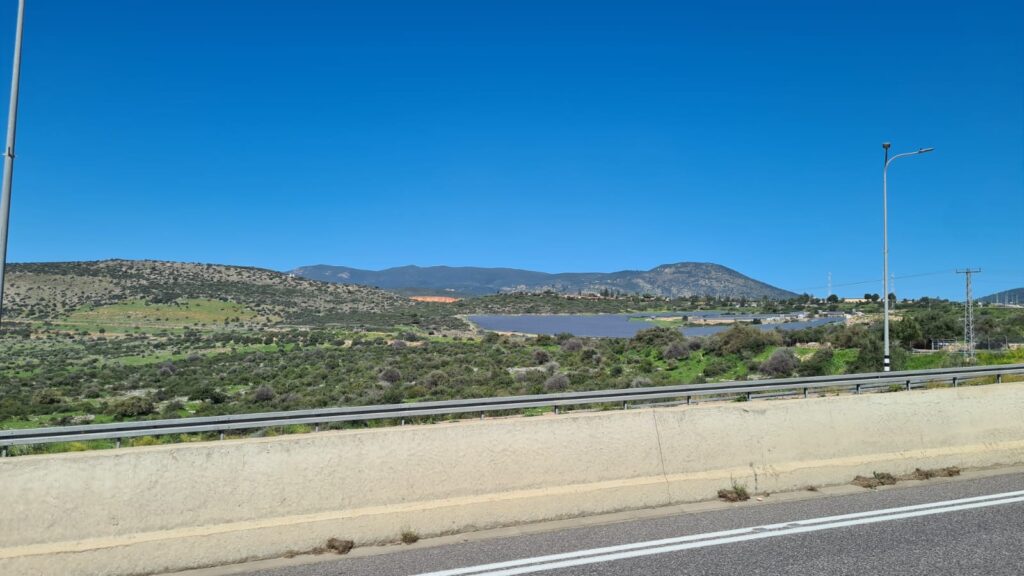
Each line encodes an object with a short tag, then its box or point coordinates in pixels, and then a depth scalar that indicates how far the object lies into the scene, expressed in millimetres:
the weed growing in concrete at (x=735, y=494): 7066
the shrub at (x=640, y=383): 30781
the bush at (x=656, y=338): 51112
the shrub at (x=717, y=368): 38312
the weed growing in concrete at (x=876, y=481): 7625
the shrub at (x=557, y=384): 30805
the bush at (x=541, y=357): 45094
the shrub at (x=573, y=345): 52706
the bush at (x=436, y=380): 32625
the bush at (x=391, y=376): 34703
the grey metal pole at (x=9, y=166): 6789
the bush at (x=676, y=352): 44656
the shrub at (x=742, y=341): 44688
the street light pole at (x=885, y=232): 31031
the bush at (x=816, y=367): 36438
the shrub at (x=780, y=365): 36500
